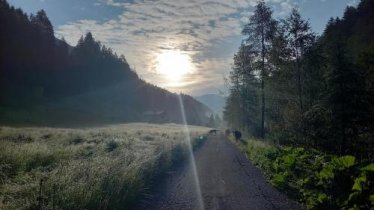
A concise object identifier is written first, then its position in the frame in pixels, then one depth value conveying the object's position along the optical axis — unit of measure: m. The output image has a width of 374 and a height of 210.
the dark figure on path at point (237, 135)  42.75
